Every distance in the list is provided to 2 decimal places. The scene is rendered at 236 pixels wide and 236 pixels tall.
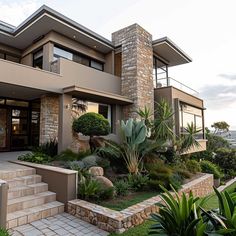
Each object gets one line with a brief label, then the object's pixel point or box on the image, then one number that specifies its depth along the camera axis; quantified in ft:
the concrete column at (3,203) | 14.40
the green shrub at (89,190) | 20.26
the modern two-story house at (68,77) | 35.35
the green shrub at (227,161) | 61.31
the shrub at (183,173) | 32.02
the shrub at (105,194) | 20.64
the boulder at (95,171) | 24.65
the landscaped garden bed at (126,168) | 18.39
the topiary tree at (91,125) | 33.73
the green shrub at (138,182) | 25.13
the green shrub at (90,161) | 27.67
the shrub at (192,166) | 39.93
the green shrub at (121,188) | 22.66
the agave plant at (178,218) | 11.25
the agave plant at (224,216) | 10.11
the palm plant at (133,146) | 29.35
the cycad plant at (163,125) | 38.50
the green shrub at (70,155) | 30.78
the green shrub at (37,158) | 28.27
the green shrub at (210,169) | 48.57
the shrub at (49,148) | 33.58
